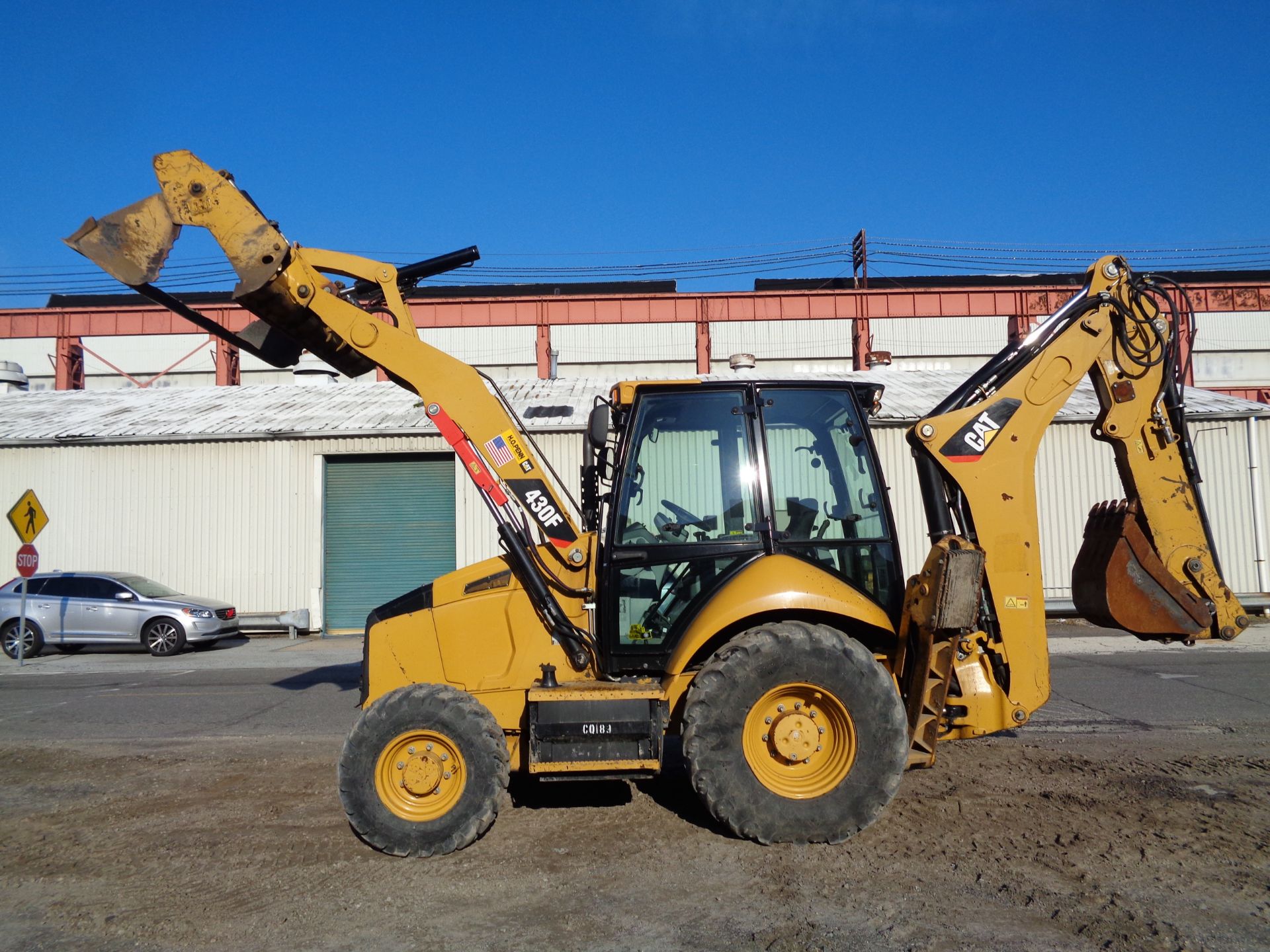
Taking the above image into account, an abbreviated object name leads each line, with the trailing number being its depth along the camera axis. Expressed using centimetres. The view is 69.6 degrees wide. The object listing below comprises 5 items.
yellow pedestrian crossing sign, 1498
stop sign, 1484
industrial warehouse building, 1848
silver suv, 1633
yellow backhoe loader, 486
